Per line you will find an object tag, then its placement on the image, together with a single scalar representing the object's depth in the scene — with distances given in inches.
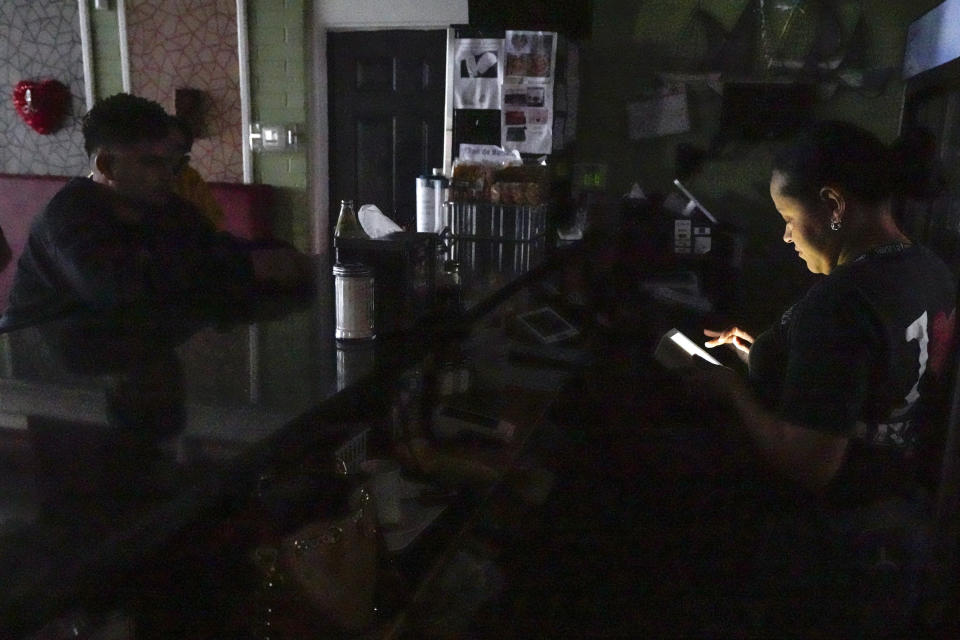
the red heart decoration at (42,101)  173.2
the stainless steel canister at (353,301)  50.5
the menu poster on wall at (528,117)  117.2
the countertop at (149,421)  27.4
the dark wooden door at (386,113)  155.5
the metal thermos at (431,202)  95.8
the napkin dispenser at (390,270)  54.1
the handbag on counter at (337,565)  38.3
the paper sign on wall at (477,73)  119.0
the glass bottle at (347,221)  67.6
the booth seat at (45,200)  159.9
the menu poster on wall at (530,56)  115.8
